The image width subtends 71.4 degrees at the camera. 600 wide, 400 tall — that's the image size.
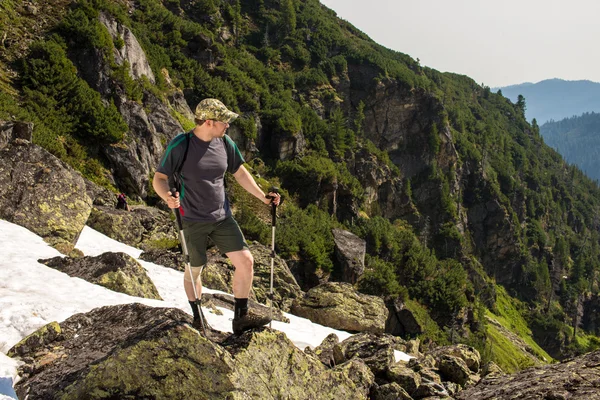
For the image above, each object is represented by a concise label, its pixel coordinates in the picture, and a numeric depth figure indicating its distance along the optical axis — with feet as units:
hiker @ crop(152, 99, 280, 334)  17.46
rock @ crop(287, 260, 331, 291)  112.88
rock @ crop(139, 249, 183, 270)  45.68
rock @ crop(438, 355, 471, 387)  29.58
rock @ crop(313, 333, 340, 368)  26.40
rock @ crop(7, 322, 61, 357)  16.92
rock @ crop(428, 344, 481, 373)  34.32
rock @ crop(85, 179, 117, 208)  61.85
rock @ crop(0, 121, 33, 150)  46.11
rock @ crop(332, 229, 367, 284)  130.72
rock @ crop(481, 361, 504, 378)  34.04
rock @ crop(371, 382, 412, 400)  22.72
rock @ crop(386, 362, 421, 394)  24.79
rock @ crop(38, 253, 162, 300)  28.66
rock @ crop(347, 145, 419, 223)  265.34
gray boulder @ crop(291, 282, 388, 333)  49.73
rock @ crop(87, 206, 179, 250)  54.75
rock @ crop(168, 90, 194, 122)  139.22
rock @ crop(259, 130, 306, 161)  199.52
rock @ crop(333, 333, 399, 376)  26.32
